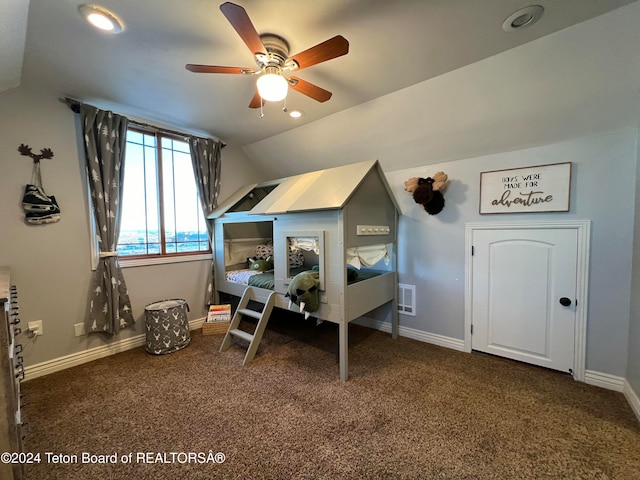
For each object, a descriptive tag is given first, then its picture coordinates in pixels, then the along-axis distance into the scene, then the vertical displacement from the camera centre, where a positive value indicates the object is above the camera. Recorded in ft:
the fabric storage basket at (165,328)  8.71 -3.47
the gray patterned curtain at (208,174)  10.85 +2.40
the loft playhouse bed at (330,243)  7.23 -0.53
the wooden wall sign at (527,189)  7.10 +1.04
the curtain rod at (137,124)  7.88 +3.94
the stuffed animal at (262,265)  10.96 -1.63
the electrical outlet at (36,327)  7.36 -2.81
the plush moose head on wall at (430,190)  8.81 +1.24
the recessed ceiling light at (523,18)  4.66 +3.97
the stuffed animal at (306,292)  7.31 -1.89
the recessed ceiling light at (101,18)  4.67 +4.09
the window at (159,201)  9.45 +1.15
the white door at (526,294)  7.19 -2.16
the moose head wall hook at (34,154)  7.22 +2.29
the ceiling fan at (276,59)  4.30 +3.31
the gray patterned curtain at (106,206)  8.18 +0.81
